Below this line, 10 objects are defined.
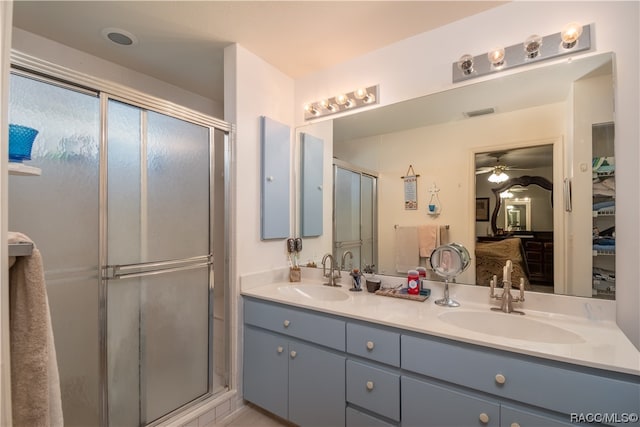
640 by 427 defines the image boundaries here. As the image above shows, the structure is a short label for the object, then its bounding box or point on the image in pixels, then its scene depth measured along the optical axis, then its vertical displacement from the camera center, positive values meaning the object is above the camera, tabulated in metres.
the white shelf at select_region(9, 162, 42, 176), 0.84 +0.14
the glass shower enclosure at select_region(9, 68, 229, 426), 1.36 -0.15
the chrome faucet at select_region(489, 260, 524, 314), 1.47 -0.40
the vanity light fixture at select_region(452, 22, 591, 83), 1.43 +0.88
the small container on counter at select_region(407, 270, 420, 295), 1.78 -0.41
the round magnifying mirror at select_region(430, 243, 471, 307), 1.65 -0.27
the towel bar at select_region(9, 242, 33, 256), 0.58 -0.07
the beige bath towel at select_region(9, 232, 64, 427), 0.60 -0.26
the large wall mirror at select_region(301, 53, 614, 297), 1.44 +0.36
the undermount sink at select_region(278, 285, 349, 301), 2.05 -0.54
